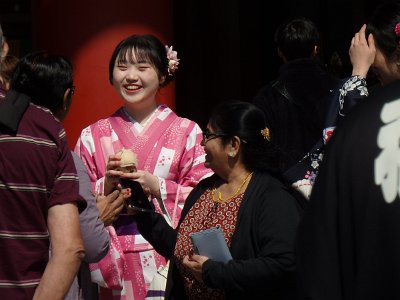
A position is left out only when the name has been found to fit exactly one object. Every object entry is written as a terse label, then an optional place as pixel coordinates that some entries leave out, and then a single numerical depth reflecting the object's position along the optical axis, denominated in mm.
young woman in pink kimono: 9314
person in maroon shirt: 5496
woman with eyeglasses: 6949
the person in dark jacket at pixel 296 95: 9979
